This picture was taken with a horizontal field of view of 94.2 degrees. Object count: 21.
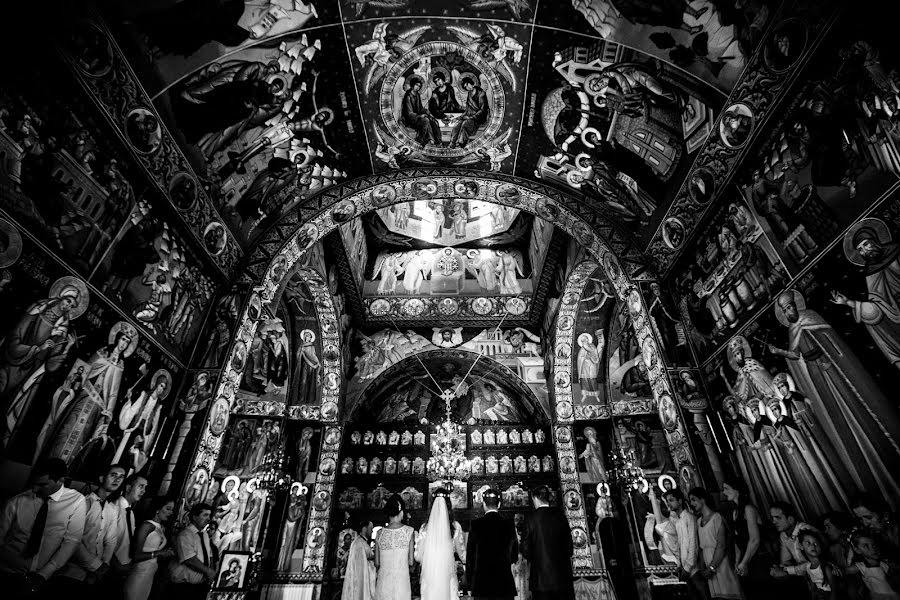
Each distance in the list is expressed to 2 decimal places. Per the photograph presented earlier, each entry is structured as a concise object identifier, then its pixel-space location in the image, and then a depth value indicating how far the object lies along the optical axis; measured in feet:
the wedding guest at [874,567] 10.91
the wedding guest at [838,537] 12.12
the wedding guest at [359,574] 20.58
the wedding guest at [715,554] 15.80
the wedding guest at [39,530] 11.47
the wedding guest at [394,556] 18.71
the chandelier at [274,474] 33.14
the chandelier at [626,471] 32.40
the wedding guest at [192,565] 16.70
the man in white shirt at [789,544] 13.71
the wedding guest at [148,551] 15.17
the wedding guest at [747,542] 15.03
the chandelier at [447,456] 35.45
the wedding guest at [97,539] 13.35
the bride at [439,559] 16.62
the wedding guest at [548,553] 13.83
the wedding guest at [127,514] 15.16
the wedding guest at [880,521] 10.80
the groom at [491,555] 14.56
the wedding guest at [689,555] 16.89
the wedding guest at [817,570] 12.77
